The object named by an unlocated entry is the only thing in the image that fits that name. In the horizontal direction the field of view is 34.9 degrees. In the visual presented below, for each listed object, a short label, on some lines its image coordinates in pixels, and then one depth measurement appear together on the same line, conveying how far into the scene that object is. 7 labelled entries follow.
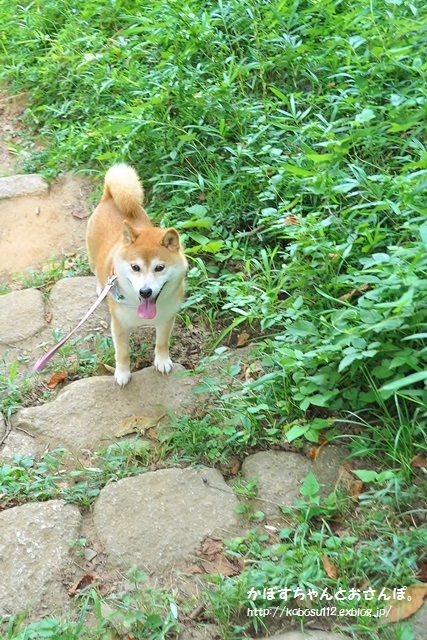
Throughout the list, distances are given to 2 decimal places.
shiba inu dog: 3.37
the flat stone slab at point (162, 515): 2.78
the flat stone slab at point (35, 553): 2.61
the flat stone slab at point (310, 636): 2.39
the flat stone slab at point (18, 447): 3.27
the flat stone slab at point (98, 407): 3.36
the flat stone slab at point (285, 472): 2.95
